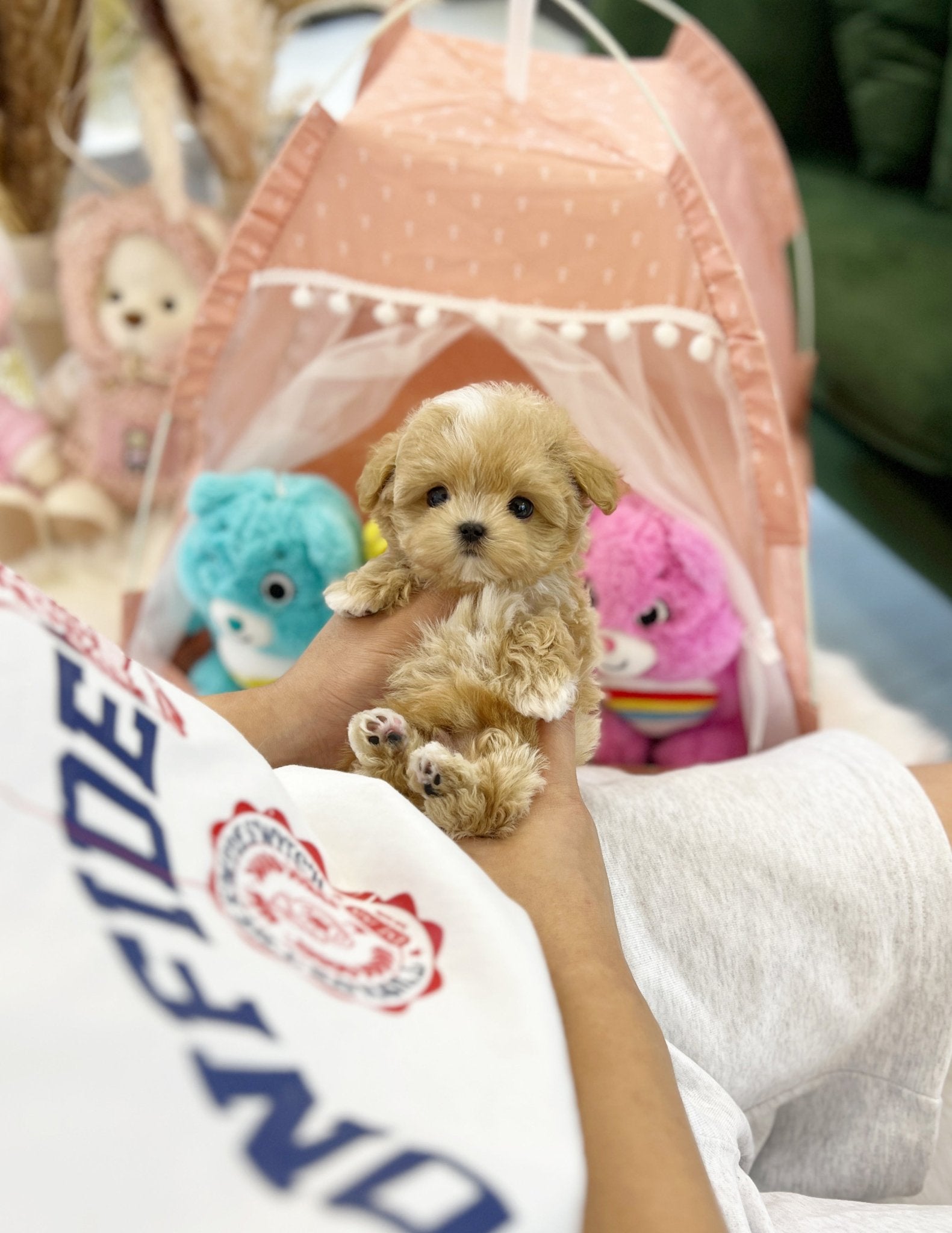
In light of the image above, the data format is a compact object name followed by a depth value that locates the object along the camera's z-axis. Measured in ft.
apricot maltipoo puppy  2.03
